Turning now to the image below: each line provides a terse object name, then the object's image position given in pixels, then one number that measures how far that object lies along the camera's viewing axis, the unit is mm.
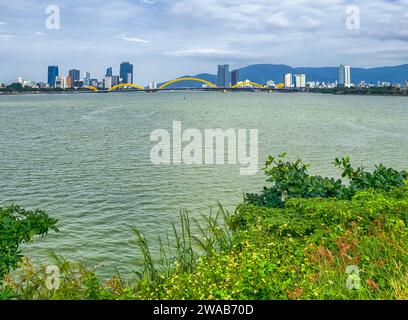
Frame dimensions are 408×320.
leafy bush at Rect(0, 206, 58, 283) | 9469
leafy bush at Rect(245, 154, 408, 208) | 14414
